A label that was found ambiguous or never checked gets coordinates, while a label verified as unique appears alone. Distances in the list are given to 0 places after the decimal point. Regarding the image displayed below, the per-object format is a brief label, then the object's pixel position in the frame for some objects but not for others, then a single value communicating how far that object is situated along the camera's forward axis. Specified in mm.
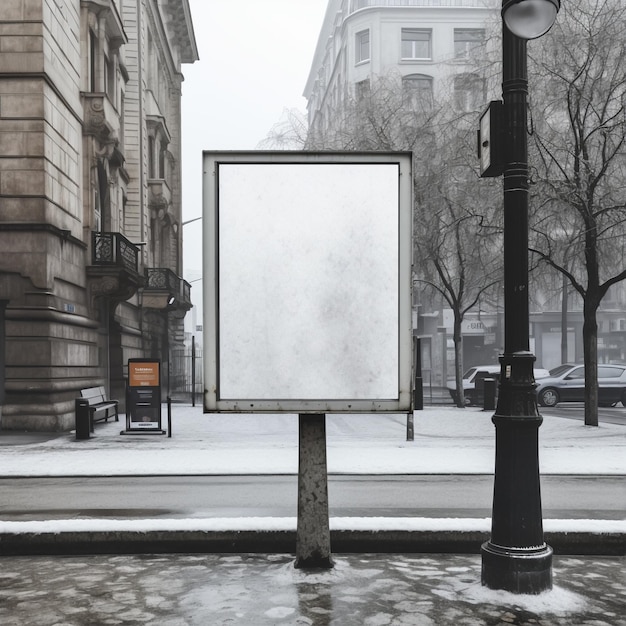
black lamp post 4926
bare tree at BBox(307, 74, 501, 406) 23734
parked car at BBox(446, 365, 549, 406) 28453
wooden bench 18886
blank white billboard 5203
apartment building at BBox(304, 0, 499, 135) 56438
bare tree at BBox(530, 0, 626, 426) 17375
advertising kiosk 17406
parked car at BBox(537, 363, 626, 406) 28984
